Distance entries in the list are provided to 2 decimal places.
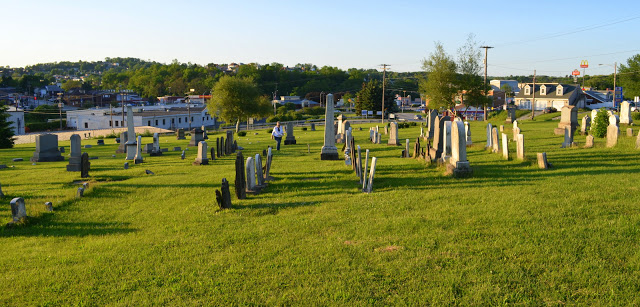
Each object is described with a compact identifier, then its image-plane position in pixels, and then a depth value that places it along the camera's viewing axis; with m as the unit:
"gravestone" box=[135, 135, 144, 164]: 21.59
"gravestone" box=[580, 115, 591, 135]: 24.47
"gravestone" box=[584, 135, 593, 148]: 17.78
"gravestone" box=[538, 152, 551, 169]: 13.27
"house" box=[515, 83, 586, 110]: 65.12
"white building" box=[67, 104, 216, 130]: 68.00
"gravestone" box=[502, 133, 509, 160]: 16.20
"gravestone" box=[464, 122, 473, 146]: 22.42
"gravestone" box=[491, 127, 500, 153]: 18.11
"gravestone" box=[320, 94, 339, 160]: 19.39
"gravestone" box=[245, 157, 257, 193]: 12.19
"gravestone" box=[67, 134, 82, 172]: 18.86
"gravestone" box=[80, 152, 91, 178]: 16.41
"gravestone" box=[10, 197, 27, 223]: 9.95
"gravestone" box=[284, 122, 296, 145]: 28.94
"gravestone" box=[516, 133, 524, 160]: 15.23
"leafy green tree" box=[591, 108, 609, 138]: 21.62
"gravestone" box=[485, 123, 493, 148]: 20.25
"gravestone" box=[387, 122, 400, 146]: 25.25
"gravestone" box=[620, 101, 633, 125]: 29.05
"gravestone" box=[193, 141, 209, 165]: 19.44
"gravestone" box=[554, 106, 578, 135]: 24.58
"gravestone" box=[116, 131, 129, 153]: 27.33
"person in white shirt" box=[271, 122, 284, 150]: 25.02
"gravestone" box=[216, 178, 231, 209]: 10.45
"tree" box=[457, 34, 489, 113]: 42.84
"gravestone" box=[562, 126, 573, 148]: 18.91
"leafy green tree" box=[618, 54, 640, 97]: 57.69
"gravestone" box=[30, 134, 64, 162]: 23.42
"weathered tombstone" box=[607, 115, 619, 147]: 17.00
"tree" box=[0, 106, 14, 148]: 34.34
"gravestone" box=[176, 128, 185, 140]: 38.49
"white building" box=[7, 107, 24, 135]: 61.41
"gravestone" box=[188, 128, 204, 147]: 29.62
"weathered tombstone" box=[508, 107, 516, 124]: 39.54
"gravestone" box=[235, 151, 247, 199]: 11.39
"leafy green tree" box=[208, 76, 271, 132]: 55.69
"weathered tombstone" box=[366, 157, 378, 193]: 11.66
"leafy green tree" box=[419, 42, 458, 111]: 42.59
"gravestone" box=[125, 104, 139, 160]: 22.91
